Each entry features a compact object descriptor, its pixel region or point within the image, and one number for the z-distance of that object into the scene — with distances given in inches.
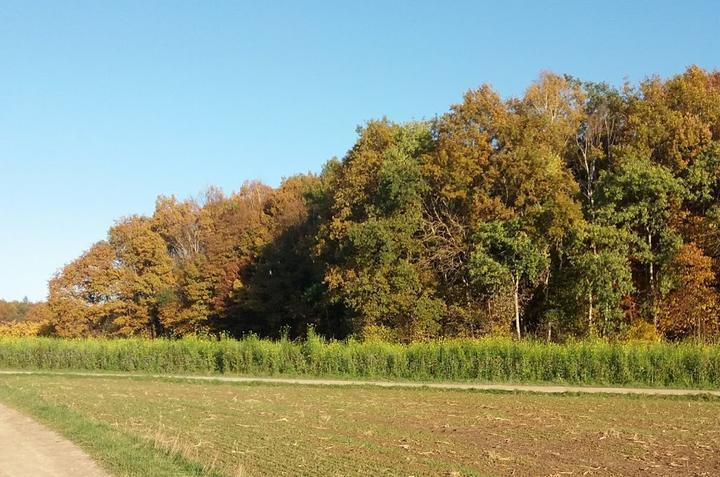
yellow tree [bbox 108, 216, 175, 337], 2920.8
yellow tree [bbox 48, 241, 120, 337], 2941.7
